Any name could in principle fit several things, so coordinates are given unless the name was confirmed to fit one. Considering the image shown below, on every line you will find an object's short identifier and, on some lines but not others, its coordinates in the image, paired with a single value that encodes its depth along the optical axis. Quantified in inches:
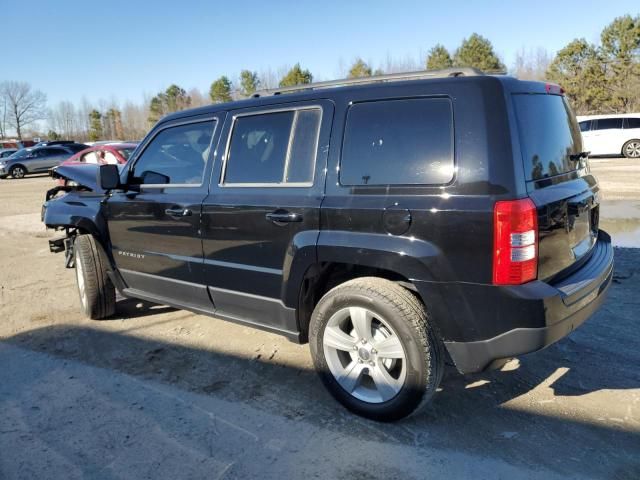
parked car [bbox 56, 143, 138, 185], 524.5
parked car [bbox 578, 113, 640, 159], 787.4
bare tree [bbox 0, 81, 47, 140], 3491.6
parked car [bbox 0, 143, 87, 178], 1067.3
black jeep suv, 100.7
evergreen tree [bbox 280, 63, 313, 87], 1754.4
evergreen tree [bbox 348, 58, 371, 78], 1675.7
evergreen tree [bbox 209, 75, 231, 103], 2067.8
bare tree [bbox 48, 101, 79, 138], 3491.6
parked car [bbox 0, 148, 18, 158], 1335.9
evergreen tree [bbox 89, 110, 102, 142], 2876.0
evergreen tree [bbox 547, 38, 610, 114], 1309.1
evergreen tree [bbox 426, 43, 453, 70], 1556.3
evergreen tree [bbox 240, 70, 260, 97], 2043.6
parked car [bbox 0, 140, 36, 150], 1946.4
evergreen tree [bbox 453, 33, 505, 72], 1491.1
